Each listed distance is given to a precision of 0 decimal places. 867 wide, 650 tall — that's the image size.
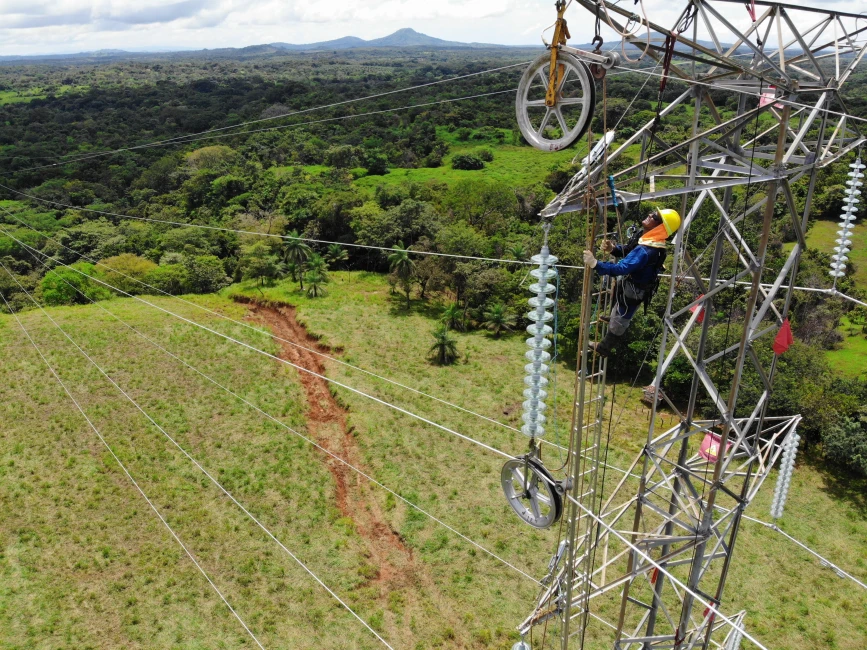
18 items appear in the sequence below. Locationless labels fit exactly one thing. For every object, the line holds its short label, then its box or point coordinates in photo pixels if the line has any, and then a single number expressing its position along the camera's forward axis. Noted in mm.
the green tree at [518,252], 40875
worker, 7289
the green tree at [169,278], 44781
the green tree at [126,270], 44844
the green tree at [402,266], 41250
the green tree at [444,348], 33319
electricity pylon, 6738
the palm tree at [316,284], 42281
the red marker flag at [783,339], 7429
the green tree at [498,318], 37906
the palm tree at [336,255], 51312
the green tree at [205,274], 46719
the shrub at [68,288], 40281
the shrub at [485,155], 74738
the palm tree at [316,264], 43656
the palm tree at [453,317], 37688
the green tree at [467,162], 71812
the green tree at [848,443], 23156
